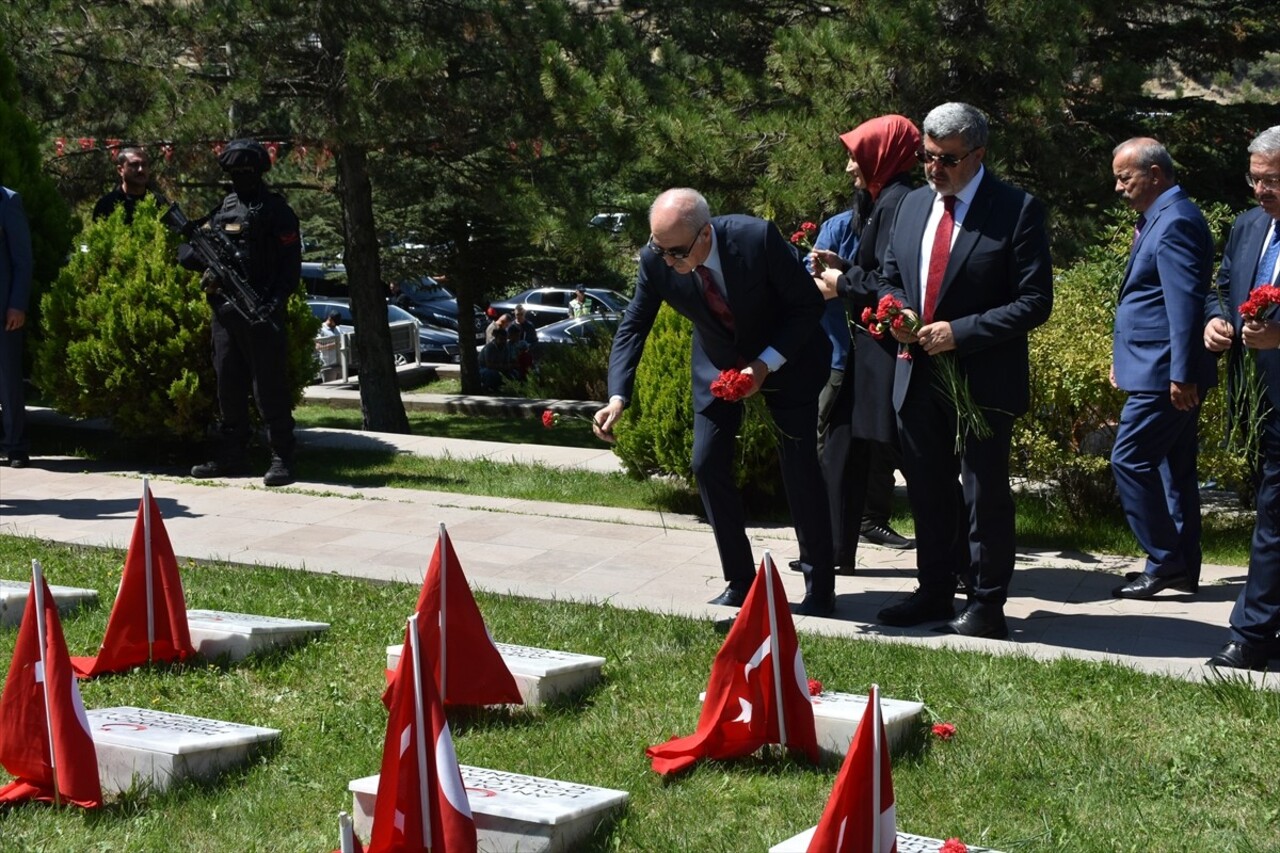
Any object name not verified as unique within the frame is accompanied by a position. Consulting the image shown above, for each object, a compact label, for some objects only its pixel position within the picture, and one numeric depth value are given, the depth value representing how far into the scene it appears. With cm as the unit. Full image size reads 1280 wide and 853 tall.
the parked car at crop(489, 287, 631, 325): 3162
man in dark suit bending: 615
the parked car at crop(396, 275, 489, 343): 3416
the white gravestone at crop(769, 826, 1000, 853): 372
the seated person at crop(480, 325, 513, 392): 2452
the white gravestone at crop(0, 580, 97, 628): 613
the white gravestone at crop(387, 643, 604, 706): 516
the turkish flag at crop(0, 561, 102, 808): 435
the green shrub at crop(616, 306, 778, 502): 865
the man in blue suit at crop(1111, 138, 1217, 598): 646
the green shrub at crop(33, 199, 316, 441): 1011
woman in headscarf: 650
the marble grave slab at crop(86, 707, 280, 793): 446
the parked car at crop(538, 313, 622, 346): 2025
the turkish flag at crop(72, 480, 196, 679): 556
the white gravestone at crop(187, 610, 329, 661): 571
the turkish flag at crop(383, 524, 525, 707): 504
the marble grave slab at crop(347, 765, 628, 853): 393
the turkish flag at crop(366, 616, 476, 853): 368
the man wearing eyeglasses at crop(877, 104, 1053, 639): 584
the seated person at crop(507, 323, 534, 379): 2400
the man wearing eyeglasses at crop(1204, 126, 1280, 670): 541
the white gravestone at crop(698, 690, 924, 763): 466
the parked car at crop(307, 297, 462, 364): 2970
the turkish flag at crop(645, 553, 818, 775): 464
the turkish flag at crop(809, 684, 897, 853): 343
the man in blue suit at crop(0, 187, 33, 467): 995
